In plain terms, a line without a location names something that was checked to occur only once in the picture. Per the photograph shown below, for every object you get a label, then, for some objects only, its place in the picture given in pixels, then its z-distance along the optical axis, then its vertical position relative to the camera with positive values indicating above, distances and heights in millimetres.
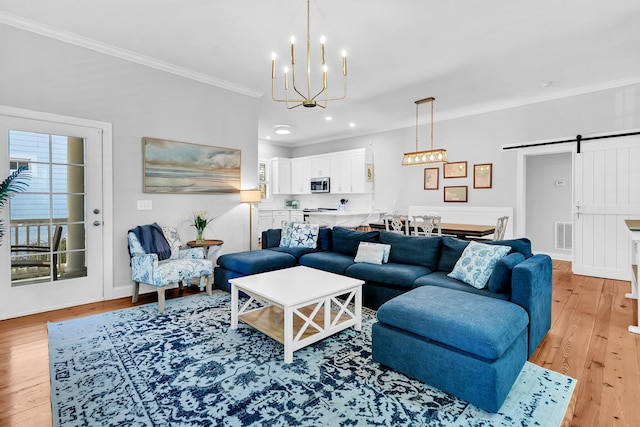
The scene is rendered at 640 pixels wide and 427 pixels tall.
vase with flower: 4301 -183
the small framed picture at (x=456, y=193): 6232 +344
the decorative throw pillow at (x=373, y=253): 3720 -496
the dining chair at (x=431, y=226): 4578 -211
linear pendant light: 4898 +832
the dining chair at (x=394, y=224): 4895 -197
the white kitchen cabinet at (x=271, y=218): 8164 -192
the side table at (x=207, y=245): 4257 -455
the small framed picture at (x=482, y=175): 5899 +674
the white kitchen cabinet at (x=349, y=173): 7559 +909
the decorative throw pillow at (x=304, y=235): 4669 -362
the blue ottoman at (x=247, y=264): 3938 -668
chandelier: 2479 +897
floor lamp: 4895 +219
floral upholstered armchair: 3404 -612
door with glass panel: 3215 -90
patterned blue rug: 1755 -1106
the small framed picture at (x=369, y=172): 7574 +910
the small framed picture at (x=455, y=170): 6242 +814
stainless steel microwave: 8164 +651
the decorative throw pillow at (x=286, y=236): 4740 -374
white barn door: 4531 +120
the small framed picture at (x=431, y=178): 6618 +684
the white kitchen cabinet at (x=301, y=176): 8719 +966
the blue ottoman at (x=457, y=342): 1811 -815
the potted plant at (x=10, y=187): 2699 +199
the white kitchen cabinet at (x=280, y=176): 8930 +977
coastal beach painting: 4133 +594
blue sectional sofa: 2432 -596
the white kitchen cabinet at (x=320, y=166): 8231 +1150
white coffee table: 2410 -754
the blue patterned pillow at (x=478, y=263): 2770 -461
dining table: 4566 -279
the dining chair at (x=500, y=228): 4414 -242
